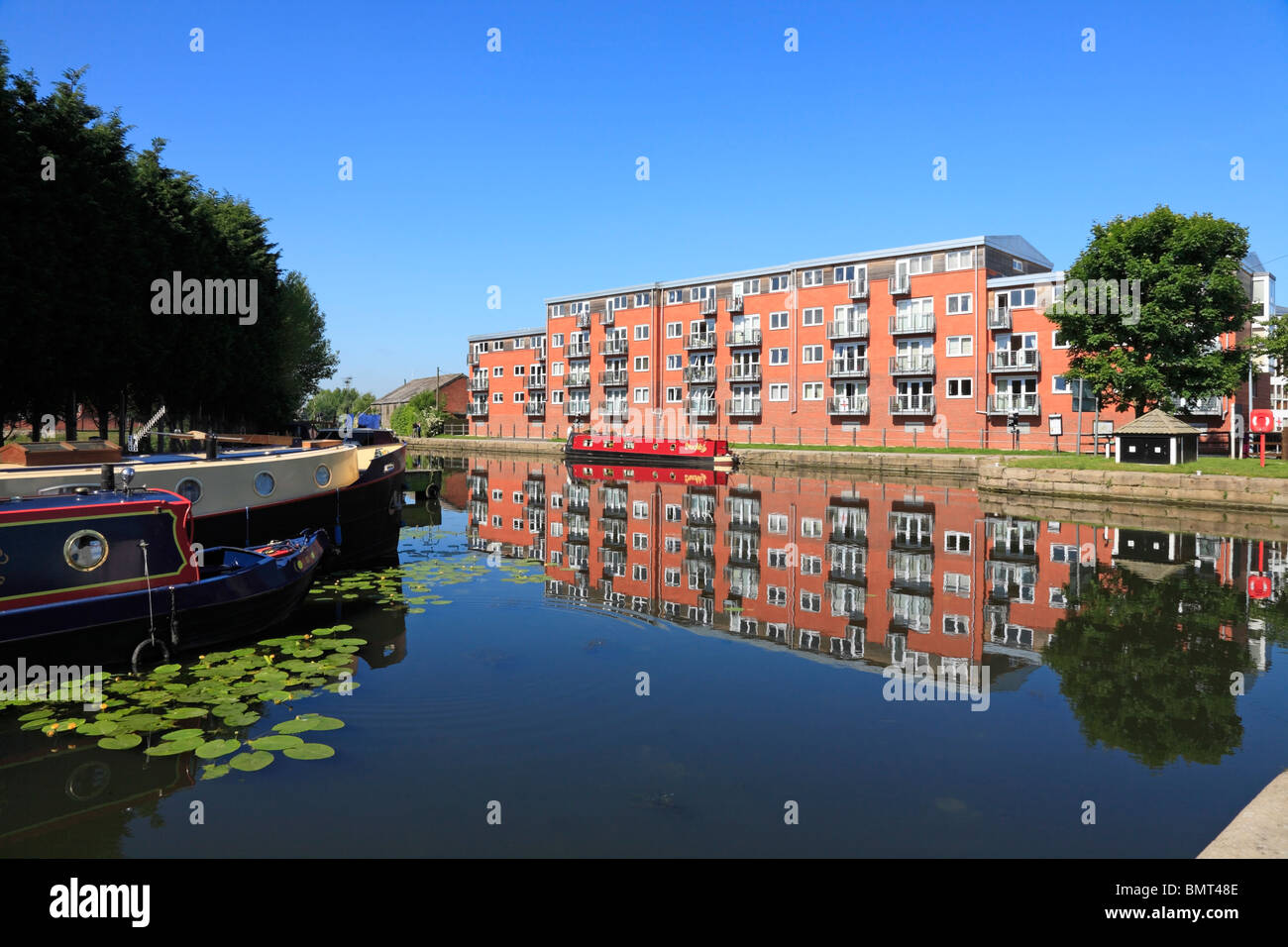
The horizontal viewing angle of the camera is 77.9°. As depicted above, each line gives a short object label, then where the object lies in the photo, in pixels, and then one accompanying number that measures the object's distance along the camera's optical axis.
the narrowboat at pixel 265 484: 11.77
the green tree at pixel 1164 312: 34.62
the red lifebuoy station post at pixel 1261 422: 29.80
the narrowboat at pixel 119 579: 8.34
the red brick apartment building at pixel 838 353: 48.91
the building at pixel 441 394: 103.06
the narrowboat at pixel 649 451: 47.62
